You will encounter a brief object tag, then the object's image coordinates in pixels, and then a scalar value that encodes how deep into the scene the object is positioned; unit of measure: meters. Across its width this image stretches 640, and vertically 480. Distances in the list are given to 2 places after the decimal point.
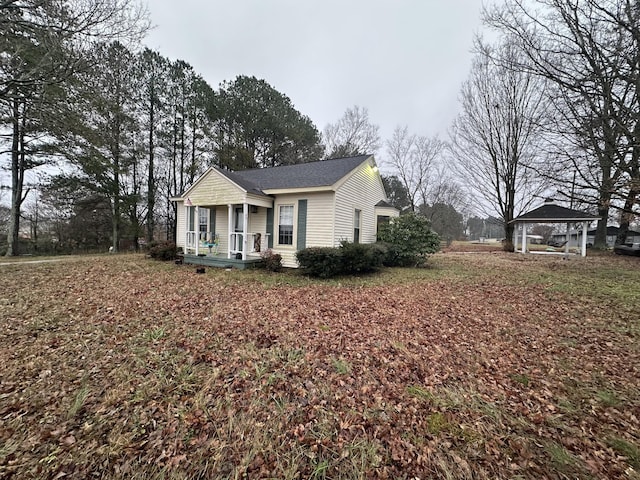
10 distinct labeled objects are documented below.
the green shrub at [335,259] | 8.67
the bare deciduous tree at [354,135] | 24.89
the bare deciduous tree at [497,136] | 17.23
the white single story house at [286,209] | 10.09
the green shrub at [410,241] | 11.02
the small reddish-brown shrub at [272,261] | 10.07
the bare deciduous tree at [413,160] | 26.55
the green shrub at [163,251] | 12.17
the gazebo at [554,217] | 15.09
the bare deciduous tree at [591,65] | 5.72
